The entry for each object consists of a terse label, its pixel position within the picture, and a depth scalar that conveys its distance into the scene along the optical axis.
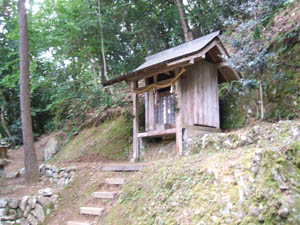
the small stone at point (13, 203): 8.46
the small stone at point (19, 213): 8.41
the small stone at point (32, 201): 8.32
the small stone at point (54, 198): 8.24
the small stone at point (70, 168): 9.75
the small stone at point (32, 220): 8.04
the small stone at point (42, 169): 11.20
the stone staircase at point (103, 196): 6.69
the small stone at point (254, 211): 3.95
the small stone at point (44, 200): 8.16
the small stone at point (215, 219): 4.15
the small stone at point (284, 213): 3.83
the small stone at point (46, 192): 8.43
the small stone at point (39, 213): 7.91
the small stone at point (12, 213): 8.38
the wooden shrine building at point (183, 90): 8.77
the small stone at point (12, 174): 11.67
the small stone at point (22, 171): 12.07
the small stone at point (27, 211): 8.34
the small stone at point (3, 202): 8.36
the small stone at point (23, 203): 8.45
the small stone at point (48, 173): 10.69
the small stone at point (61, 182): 9.88
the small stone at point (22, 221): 8.28
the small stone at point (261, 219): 3.86
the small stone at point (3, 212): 8.24
